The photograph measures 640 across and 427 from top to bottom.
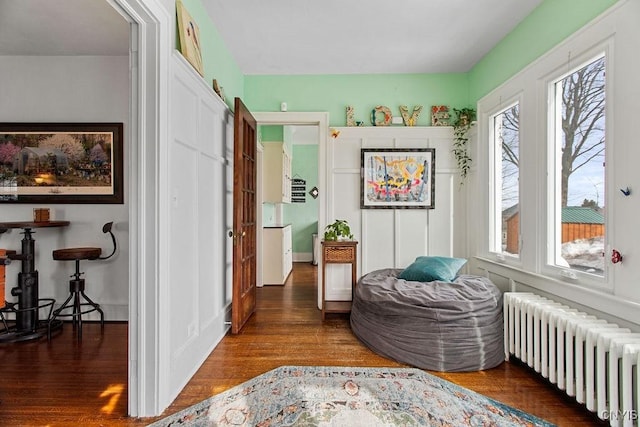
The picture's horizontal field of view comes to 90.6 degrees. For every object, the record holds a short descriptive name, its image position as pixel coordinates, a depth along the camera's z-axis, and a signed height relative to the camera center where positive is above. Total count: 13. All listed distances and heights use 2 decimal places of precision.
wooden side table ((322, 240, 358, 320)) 3.40 -0.46
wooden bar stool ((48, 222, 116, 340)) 2.95 -0.77
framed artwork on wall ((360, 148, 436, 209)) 3.74 +0.41
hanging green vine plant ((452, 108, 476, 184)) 3.66 +0.83
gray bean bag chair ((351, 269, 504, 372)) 2.37 -0.90
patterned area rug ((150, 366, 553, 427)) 1.75 -1.16
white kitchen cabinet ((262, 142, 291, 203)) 5.16 +0.64
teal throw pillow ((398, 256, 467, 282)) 2.99 -0.56
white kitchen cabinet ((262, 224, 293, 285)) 5.02 -0.72
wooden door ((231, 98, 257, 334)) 2.97 -0.06
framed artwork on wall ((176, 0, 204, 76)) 2.09 +1.22
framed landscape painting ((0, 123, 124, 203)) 3.29 +0.51
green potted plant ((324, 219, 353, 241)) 3.50 -0.23
